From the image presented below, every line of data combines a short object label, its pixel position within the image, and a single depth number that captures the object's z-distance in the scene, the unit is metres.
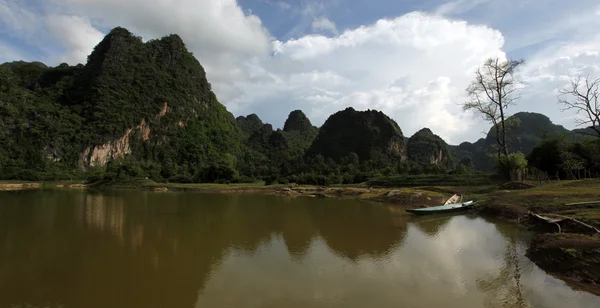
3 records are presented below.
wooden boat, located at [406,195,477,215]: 16.81
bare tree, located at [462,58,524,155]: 23.38
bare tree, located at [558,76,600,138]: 16.69
